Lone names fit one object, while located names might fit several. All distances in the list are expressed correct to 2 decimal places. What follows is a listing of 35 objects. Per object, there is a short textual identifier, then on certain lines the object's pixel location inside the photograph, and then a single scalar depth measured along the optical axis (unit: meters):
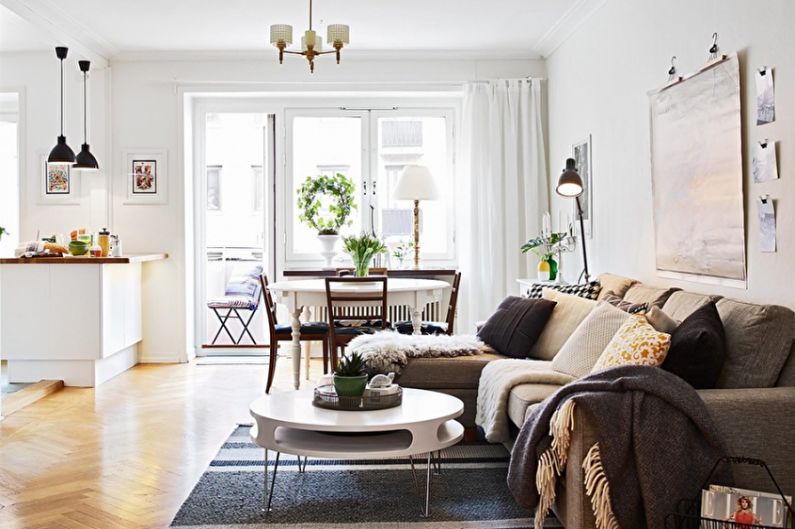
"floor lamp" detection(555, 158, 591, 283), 4.91
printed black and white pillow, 4.66
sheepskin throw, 4.16
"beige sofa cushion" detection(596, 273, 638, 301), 4.43
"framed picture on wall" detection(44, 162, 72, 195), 6.91
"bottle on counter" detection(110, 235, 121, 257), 6.35
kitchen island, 5.81
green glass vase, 5.93
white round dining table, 5.40
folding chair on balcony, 7.57
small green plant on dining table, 5.70
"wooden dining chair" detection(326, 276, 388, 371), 5.22
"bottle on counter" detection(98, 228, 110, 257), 6.28
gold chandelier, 4.56
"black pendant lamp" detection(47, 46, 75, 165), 6.02
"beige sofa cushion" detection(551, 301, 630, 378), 3.49
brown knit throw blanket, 2.46
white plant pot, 6.95
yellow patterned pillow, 2.87
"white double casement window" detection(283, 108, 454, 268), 7.30
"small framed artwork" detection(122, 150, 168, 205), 6.93
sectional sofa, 2.54
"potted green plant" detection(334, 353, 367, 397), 3.24
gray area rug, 3.07
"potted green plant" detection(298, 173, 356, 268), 7.25
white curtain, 6.84
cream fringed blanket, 3.52
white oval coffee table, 2.99
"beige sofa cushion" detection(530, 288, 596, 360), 4.25
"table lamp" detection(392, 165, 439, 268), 6.76
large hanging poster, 3.47
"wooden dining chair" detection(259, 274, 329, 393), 5.54
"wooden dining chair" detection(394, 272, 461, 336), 5.52
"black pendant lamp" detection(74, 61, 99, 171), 6.29
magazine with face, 2.37
